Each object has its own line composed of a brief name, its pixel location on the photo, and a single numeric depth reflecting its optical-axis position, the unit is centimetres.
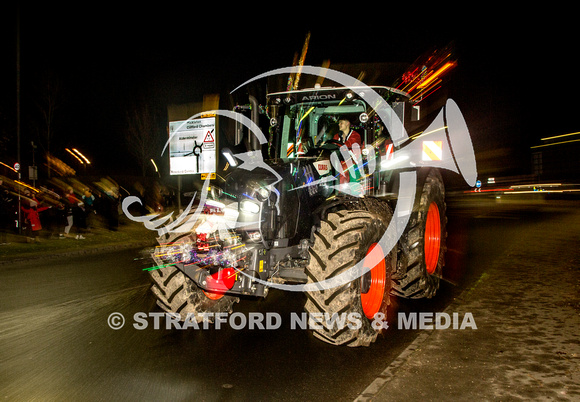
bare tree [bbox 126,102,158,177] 4206
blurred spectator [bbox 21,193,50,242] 1491
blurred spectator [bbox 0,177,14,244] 1471
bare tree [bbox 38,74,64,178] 3362
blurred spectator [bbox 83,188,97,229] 1688
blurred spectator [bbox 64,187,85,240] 1612
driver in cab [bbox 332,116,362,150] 593
